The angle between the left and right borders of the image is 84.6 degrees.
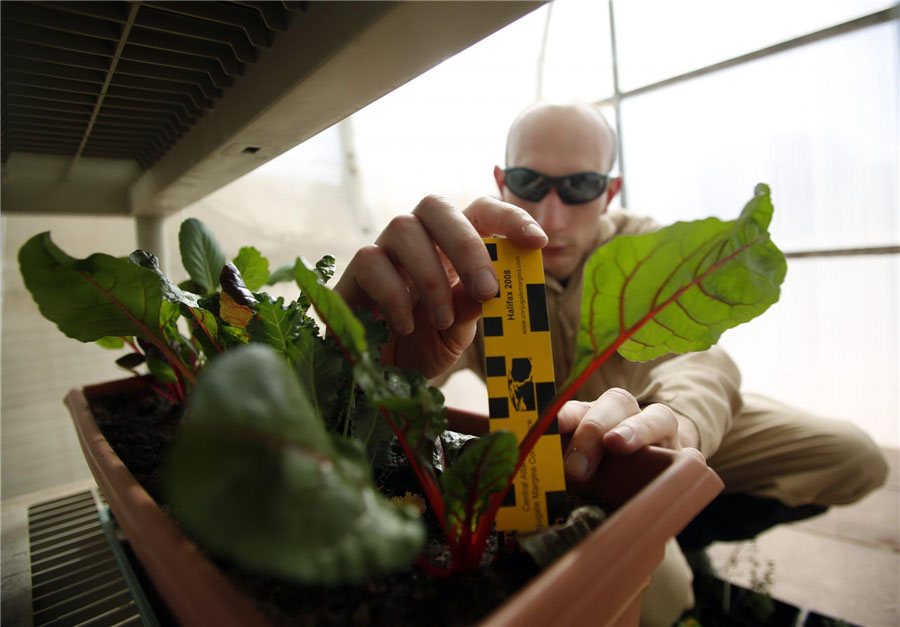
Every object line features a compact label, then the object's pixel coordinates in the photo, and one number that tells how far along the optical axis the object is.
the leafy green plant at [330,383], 0.19
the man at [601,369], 0.45
